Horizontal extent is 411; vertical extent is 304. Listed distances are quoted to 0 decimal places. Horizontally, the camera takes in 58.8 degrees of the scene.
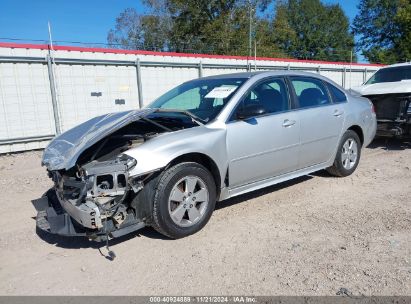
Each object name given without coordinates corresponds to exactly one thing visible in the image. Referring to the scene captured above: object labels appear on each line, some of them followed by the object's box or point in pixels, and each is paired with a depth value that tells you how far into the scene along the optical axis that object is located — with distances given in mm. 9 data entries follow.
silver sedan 3303
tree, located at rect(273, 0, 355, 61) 58188
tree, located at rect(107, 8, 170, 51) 39000
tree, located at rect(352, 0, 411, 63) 48094
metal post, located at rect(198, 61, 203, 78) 11727
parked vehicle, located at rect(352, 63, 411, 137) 7363
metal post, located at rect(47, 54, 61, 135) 8867
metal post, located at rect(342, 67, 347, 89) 17688
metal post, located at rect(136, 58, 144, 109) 10326
